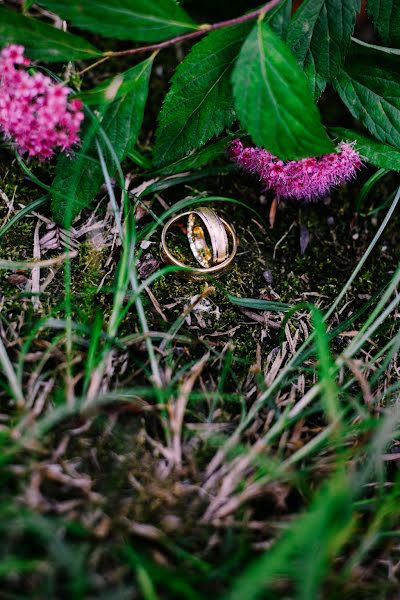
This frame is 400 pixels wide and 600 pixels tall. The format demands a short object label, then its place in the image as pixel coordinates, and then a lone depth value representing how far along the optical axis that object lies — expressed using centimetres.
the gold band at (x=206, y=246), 30
